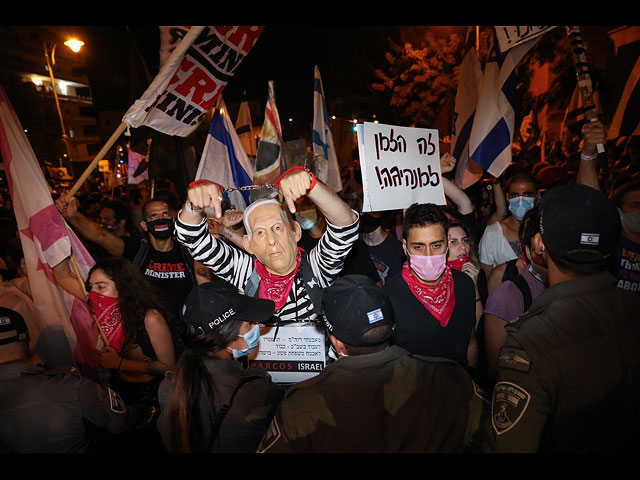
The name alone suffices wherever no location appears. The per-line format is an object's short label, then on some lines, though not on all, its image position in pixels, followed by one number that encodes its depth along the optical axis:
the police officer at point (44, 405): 2.11
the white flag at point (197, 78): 3.60
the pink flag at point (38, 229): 3.38
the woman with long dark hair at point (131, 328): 3.19
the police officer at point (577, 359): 1.57
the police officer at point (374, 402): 1.64
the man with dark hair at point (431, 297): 2.84
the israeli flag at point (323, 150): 5.48
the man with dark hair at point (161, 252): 4.18
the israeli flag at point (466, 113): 5.02
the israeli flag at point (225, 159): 4.79
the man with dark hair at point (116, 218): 5.50
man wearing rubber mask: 2.74
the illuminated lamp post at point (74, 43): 14.41
